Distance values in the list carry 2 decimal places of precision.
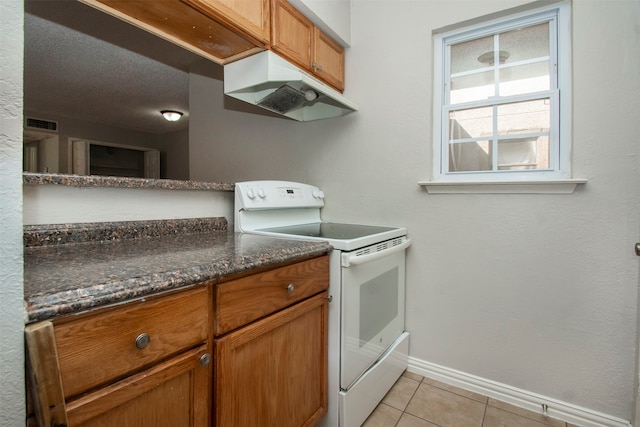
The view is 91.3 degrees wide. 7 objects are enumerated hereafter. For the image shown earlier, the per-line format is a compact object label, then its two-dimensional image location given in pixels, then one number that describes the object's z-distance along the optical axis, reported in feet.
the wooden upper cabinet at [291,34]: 4.98
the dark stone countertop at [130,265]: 1.86
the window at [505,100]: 4.88
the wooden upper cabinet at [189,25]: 4.02
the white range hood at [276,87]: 4.99
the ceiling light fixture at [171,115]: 13.71
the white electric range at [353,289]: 4.17
